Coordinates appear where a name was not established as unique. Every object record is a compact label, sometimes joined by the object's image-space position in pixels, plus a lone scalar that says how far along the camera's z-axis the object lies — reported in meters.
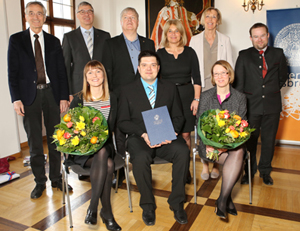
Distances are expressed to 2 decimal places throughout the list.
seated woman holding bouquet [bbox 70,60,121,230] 2.43
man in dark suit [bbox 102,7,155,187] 3.17
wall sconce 5.05
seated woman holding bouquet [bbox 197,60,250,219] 2.53
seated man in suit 2.55
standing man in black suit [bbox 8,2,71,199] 3.04
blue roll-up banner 4.78
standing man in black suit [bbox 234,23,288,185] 3.22
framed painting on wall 5.68
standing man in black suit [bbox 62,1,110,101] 3.51
